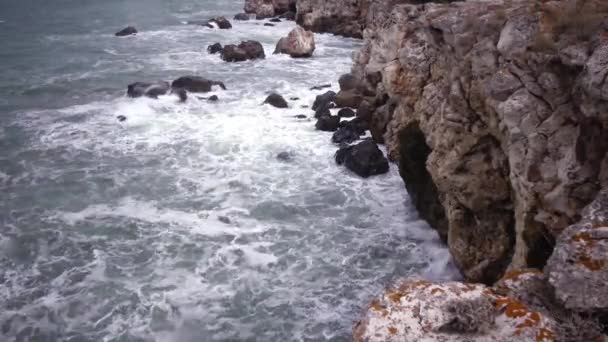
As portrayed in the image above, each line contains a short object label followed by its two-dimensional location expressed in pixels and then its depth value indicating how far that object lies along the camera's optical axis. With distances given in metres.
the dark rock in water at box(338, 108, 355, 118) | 30.39
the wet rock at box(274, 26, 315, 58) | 46.88
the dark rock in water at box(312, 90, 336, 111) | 32.25
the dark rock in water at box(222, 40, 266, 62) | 46.44
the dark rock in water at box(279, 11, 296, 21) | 68.44
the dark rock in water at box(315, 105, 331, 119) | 30.51
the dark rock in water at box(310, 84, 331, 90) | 36.75
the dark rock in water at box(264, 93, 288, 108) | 33.50
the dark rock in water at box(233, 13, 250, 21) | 68.38
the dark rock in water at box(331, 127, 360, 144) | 27.39
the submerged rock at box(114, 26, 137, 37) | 58.41
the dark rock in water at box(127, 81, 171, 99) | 35.94
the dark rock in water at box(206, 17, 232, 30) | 62.47
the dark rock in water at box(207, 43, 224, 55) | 49.88
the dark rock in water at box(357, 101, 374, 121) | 28.63
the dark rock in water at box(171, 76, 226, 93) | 36.91
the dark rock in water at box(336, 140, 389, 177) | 23.62
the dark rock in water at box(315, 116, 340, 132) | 29.23
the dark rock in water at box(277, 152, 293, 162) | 25.80
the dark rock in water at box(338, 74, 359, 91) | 32.94
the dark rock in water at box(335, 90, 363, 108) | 31.34
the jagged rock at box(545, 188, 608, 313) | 5.97
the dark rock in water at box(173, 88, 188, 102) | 35.34
